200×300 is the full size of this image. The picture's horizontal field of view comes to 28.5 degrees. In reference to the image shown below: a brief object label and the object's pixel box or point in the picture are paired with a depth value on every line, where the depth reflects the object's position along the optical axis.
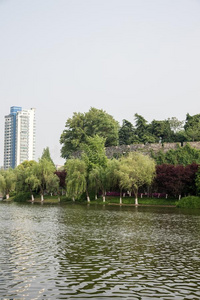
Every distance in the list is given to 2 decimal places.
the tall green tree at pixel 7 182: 72.56
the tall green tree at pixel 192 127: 72.31
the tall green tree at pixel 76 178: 57.88
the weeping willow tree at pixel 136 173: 52.44
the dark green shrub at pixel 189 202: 48.13
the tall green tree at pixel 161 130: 80.38
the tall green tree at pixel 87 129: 85.41
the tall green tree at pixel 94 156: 60.31
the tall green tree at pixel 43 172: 65.56
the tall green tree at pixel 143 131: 79.91
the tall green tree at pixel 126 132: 88.68
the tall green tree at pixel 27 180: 64.88
